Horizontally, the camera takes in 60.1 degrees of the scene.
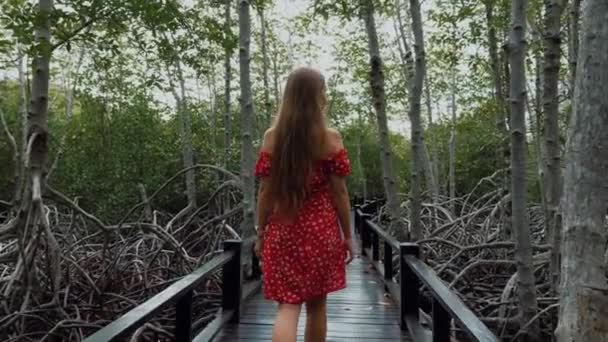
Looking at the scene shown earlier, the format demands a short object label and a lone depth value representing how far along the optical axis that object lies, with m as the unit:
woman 1.95
